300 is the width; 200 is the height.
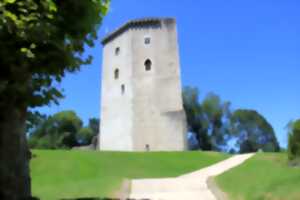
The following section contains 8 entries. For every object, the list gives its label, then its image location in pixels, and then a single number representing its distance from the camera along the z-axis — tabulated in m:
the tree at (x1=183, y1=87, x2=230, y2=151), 62.47
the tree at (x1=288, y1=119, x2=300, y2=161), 20.94
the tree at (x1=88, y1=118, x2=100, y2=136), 75.83
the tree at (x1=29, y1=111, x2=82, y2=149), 63.03
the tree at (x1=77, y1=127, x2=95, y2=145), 70.75
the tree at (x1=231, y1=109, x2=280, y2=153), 69.06
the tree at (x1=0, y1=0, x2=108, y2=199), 6.82
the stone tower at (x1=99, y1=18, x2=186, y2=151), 40.00
